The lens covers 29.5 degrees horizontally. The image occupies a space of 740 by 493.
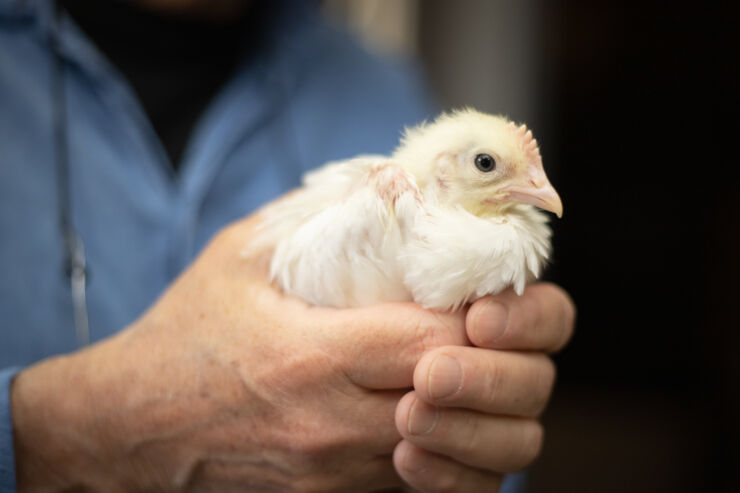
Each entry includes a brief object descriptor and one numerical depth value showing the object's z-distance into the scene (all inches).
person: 19.3
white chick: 19.1
